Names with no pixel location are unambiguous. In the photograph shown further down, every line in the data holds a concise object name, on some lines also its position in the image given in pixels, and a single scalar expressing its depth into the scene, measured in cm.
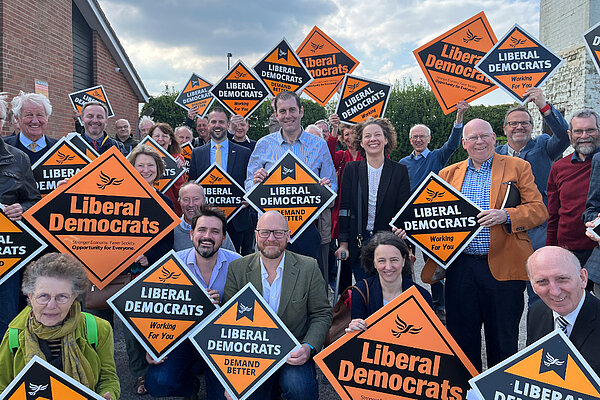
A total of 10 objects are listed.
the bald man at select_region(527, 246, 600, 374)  271
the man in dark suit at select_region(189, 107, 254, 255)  564
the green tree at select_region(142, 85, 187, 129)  2172
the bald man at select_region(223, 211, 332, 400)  374
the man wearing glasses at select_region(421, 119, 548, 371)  362
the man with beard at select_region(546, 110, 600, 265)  427
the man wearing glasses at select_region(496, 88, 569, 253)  487
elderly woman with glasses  282
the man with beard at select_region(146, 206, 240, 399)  373
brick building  1018
